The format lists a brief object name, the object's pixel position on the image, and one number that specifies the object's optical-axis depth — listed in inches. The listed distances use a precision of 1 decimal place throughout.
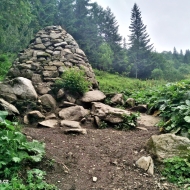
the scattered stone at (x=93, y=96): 250.1
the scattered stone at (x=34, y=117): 201.8
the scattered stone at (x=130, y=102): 283.1
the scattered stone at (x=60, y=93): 245.8
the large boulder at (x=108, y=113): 203.8
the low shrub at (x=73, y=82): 249.6
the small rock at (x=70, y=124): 185.4
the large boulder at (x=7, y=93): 216.1
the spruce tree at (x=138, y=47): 1293.1
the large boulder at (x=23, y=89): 223.3
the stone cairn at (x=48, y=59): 266.7
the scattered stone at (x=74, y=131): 172.2
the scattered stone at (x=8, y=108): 181.8
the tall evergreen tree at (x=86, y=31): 927.7
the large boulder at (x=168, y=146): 121.4
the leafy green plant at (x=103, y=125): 200.2
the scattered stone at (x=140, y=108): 267.6
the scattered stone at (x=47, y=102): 230.1
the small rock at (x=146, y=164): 113.1
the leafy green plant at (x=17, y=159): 89.3
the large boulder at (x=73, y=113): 211.0
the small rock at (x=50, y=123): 189.5
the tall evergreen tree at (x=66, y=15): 914.7
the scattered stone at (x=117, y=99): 274.2
